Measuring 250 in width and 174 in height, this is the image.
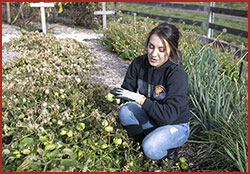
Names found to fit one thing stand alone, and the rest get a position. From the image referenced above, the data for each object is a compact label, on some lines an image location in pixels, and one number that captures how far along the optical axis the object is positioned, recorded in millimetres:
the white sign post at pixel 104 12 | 7270
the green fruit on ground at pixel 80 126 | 1872
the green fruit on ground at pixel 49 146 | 1669
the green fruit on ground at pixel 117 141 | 1793
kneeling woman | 1848
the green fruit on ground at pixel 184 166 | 2027
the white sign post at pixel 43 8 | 5324
